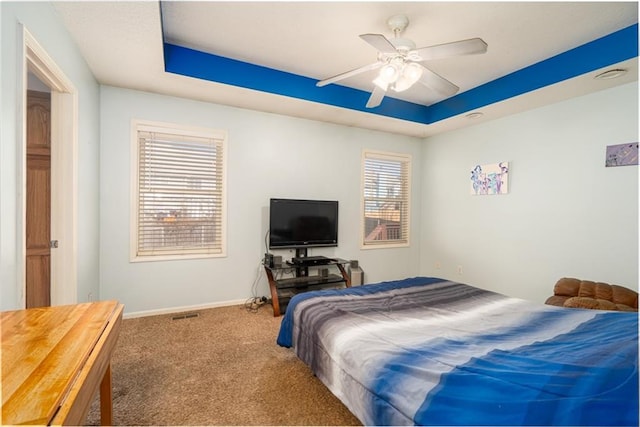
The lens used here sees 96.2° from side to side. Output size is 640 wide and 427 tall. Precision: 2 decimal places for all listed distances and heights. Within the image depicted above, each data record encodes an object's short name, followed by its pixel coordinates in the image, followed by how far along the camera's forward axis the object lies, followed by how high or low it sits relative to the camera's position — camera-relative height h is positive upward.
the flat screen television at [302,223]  3.71 -0.21
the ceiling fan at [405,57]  1.92 +1.09
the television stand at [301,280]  3.52 -0.95
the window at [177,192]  3.27 +0.17
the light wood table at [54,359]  0.71 -0.48
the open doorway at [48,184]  1.83 +0.17
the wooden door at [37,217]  2.55 -0.11
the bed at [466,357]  0.99 -0.69
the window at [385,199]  4.63 +0.17
